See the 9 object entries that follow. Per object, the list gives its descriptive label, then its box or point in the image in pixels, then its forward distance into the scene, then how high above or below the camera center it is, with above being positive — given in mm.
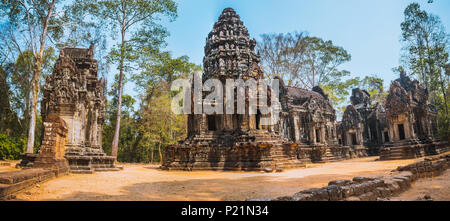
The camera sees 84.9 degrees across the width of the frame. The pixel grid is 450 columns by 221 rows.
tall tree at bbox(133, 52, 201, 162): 21275 +3697
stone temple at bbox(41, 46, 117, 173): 11102 +1917
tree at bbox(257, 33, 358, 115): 31109 +10327
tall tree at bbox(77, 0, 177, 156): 18486 +9441
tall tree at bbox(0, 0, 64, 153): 14414 +8001
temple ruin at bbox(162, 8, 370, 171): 13719 +559
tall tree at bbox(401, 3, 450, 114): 22984 +8349
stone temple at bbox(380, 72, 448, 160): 18219 +794
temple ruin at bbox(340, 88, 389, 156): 27389 +893
